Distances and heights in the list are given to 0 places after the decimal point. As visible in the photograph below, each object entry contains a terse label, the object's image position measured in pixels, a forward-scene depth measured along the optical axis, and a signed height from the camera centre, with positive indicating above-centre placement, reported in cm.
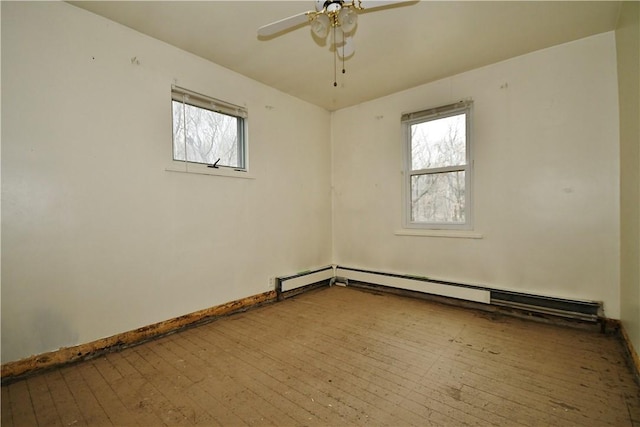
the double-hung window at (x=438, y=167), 341 +51
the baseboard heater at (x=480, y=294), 268 -95
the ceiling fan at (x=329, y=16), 177 +125
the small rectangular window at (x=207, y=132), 286 +87
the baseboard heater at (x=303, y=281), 369 -97
